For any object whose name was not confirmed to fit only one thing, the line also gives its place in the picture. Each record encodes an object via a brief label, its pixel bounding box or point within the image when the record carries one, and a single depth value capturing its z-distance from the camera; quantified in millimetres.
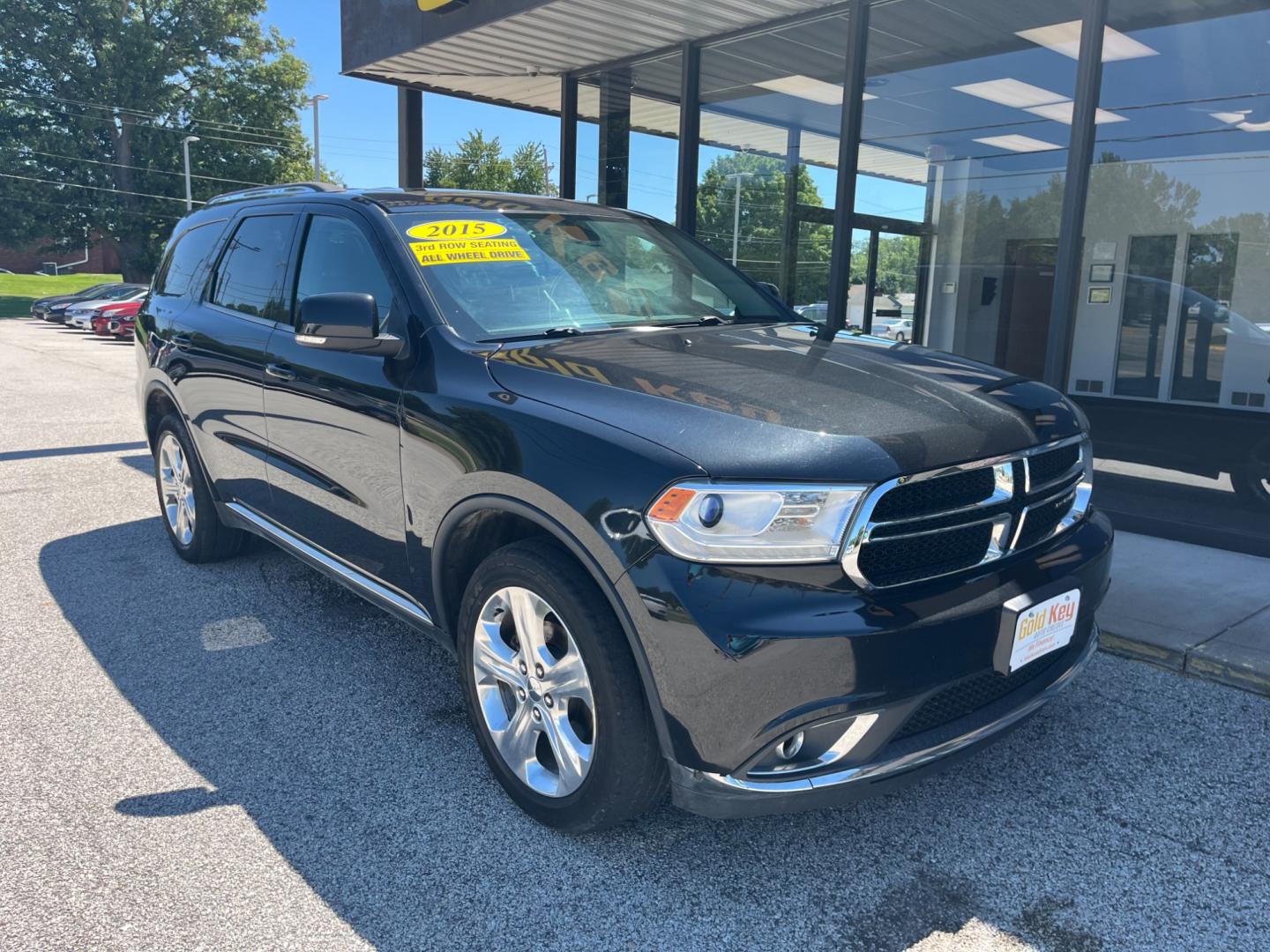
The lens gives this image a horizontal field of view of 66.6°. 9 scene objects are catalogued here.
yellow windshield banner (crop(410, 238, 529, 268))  3348
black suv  2225
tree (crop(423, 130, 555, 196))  32788
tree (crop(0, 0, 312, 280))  41250
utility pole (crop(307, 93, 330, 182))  41344
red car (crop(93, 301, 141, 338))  25203
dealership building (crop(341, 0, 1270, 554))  6402
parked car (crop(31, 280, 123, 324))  31812
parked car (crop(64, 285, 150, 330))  27578
